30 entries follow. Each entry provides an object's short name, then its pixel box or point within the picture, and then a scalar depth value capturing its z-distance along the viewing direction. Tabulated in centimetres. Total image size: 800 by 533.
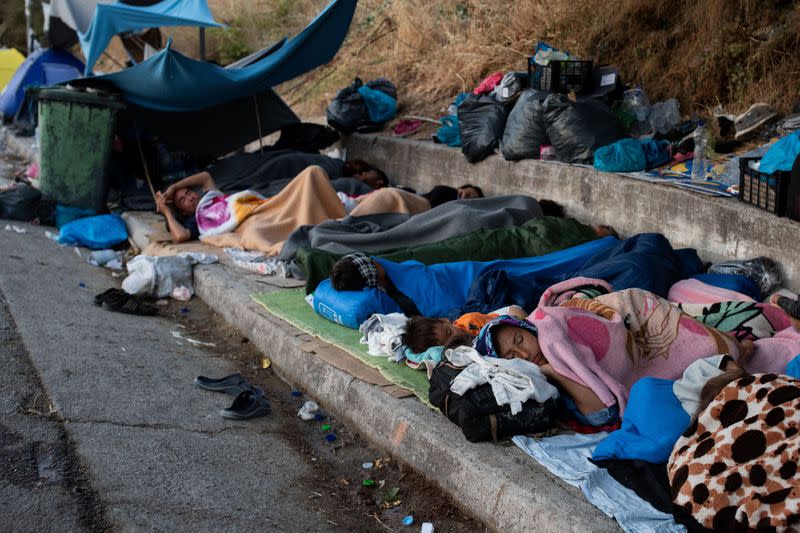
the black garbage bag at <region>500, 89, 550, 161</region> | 649
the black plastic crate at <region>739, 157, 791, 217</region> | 450
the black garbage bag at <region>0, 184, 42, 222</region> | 744
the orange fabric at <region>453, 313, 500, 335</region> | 412
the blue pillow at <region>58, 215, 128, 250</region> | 699
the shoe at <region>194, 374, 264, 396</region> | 404
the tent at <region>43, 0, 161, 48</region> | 1159
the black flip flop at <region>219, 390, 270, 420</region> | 380
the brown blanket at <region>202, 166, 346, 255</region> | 642
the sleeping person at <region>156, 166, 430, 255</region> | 646
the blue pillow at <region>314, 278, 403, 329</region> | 448
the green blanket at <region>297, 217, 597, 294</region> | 537
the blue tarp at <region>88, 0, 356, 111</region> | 725
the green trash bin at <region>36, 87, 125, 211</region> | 744
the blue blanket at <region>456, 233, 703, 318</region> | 450
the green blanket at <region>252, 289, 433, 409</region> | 375
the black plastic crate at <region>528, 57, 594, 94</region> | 653
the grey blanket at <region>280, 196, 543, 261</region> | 575
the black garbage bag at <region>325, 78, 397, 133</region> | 884
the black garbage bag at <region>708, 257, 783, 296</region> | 449
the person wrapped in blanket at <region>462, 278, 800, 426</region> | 324
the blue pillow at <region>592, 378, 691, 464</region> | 283
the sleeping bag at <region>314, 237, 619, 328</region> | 453
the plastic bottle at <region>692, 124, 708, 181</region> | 549
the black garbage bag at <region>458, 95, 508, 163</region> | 694
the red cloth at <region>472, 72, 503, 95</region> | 727
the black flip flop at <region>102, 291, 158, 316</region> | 524
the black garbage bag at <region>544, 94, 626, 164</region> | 617
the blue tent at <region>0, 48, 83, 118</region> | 1345
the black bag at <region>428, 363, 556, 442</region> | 310
